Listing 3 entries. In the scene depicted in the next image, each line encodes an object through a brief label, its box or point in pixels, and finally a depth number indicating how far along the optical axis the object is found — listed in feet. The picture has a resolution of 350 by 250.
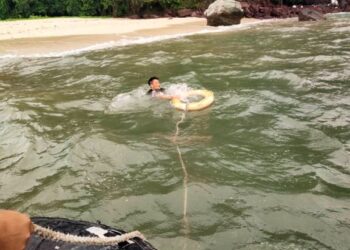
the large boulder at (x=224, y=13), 85.81
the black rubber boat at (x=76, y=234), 11.81
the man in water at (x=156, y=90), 35.45
